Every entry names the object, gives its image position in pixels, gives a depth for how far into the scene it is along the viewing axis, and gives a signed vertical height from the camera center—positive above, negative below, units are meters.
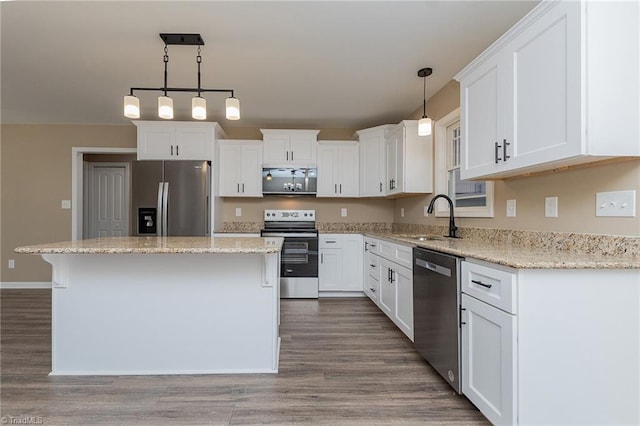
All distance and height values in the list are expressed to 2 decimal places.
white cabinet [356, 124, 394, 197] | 4.36 +0.73
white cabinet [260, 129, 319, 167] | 4.48 +0.92
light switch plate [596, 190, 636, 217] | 1.50 +0.05
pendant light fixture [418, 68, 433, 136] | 2.93 +0.82
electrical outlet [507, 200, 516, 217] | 2.33 +0.05
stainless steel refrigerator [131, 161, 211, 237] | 3.92 +0.19
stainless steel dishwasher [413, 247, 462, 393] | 1.85 -0.61
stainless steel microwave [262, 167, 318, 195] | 4.51 +0.47
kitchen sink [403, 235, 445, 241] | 2.83 -0.21
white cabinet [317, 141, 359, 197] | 4.58 +0.65
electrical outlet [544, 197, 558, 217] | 1.94 +0.05
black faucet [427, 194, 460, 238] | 2.95 -0.10
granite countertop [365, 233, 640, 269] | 1.36 -0.20
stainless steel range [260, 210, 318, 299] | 4.18 -0.65
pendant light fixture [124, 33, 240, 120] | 2.28 +0.77
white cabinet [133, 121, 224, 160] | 4.07 +0.93
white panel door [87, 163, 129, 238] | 5.86 +0.17
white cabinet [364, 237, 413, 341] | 2.66 -0.64
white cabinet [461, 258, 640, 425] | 1.37 -0.56
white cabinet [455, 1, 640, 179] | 1.38 +0.60
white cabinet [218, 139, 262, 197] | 4.50 +0.66
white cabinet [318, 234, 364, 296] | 4.28 -0.64
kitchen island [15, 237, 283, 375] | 2.17 -0.67
